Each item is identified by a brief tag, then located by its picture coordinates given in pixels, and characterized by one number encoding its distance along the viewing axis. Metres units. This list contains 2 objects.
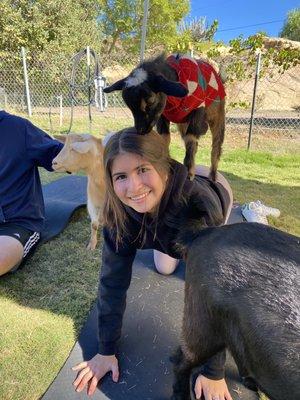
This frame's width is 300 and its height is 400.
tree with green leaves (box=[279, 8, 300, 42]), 37.88
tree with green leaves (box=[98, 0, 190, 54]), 27.69
